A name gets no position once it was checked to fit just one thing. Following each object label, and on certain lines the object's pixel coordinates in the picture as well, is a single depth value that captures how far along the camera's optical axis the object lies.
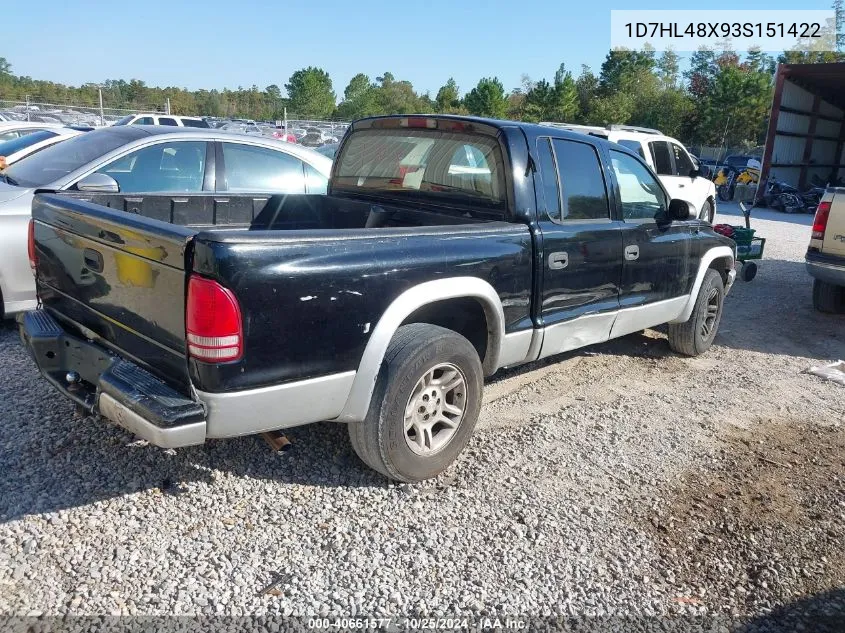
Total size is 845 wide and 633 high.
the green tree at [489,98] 53.07
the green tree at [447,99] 60.69
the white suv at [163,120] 18.47
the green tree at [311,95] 63.69
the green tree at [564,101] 50.16
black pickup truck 2.75
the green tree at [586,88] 57.36
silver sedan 5.15
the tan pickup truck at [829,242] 7.16
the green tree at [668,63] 76.04
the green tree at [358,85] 74.62
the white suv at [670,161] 11.17
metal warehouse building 22.38
